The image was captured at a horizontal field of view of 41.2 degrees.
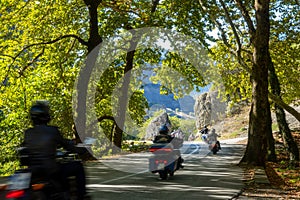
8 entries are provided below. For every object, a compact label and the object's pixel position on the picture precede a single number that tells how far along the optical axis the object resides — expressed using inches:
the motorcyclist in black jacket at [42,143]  208.8
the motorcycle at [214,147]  1005.2
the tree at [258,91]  668.1
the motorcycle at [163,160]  503.2
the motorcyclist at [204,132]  1146.1
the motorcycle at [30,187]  198.8
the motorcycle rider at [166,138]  525.7
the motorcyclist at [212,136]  1040.8
